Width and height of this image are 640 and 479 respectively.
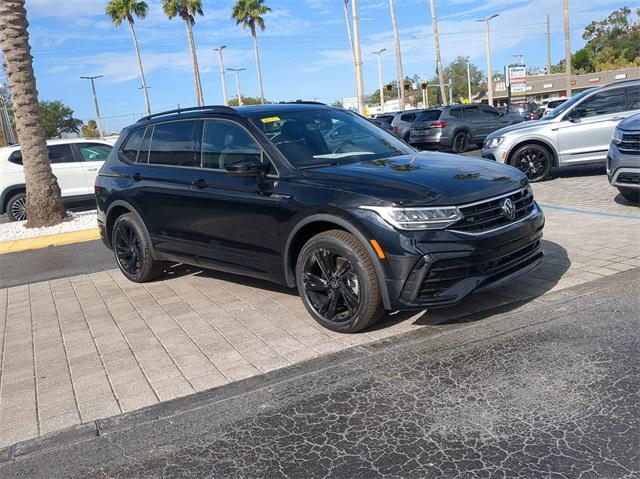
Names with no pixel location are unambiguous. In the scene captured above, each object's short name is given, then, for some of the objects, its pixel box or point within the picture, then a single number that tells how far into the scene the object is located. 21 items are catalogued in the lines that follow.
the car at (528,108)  30.76
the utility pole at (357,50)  24.42
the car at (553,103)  34.09
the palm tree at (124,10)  47.88
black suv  4.05
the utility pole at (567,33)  37.66
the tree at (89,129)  64.94
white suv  12.12
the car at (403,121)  22.48
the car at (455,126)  19.16
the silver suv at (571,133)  10.74
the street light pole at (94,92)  60.66
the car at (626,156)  7.49
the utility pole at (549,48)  78.24
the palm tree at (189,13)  42.81
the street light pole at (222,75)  58.53
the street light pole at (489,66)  47.78
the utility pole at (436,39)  41.66
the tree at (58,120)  67.38
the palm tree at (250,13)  52.41
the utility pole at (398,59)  37.94
